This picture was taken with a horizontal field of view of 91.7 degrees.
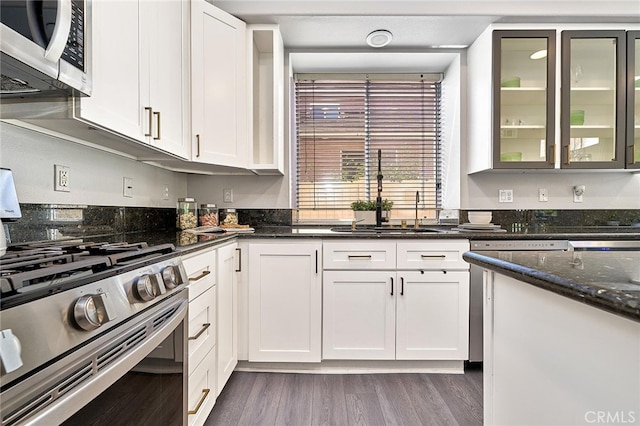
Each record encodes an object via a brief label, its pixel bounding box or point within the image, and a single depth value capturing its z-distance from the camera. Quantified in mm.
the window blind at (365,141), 2787
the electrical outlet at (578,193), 2523
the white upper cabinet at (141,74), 1073
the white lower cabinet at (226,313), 1614
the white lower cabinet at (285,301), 1951
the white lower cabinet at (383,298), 1967
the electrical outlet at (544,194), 2549
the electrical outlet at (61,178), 1259
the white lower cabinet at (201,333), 1257
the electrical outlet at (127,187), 1706
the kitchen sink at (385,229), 2221
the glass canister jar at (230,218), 2253
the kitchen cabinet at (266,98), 2221
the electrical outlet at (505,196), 2562
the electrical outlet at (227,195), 2561
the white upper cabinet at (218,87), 1843
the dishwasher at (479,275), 1974
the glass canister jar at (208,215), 2189
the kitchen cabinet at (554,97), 2205
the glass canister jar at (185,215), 2051
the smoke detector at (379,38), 2275
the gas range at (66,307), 489
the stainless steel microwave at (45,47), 710
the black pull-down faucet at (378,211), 2443
